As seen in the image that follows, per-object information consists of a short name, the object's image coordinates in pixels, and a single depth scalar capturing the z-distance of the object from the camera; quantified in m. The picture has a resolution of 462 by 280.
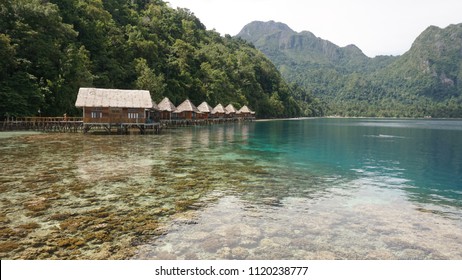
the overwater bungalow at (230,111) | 83.12
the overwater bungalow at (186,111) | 62.25
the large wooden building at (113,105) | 37.84
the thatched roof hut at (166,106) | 54.40
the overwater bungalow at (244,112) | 90.52
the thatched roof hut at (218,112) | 75.82
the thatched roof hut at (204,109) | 69.25
